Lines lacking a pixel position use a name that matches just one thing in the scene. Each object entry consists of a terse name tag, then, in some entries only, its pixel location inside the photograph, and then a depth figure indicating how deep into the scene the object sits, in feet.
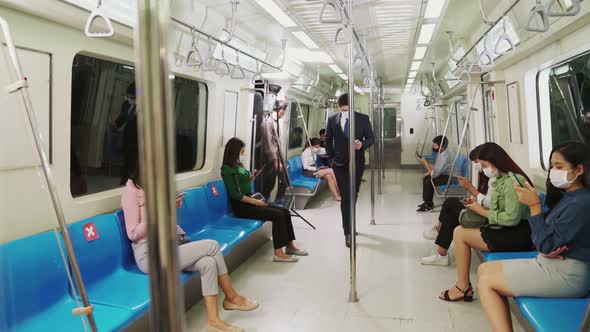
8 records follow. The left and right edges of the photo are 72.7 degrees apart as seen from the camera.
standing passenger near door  19.72
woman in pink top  9.06
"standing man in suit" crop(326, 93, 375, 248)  15.69
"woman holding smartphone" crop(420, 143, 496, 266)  12.84
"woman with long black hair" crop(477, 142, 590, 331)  7.15
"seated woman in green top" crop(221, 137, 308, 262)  14.19
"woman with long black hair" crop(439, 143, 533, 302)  9.97
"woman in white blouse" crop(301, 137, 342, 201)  25.53
